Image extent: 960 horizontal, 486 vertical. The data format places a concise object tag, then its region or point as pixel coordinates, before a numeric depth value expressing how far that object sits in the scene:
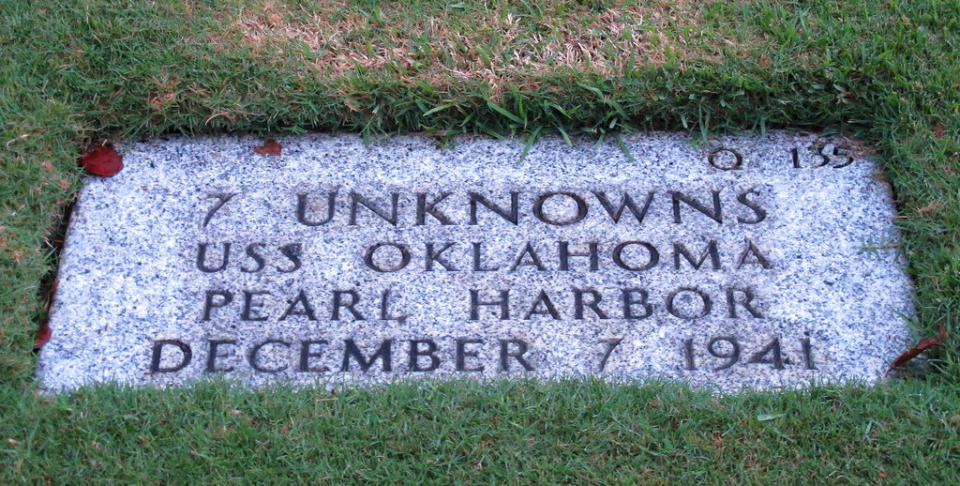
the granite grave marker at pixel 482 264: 2.84
